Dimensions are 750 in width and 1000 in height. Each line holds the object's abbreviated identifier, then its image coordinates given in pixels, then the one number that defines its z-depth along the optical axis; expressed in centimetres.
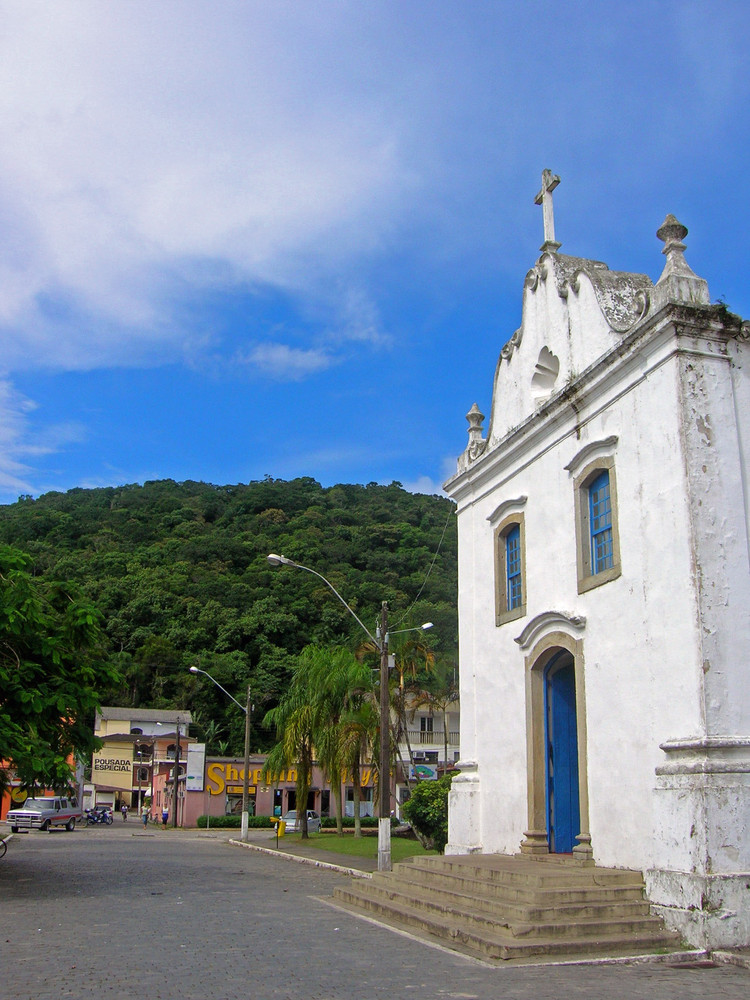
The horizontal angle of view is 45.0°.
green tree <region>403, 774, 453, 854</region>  2147
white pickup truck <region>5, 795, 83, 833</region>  3788
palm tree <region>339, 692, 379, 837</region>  3008
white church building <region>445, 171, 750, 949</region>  993
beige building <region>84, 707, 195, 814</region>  6331
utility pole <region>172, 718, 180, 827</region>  4684
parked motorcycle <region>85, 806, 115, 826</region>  5394
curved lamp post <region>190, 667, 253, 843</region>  3341
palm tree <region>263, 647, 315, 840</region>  3198
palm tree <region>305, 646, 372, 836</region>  3045
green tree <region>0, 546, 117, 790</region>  1392
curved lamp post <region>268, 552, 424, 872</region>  1733
